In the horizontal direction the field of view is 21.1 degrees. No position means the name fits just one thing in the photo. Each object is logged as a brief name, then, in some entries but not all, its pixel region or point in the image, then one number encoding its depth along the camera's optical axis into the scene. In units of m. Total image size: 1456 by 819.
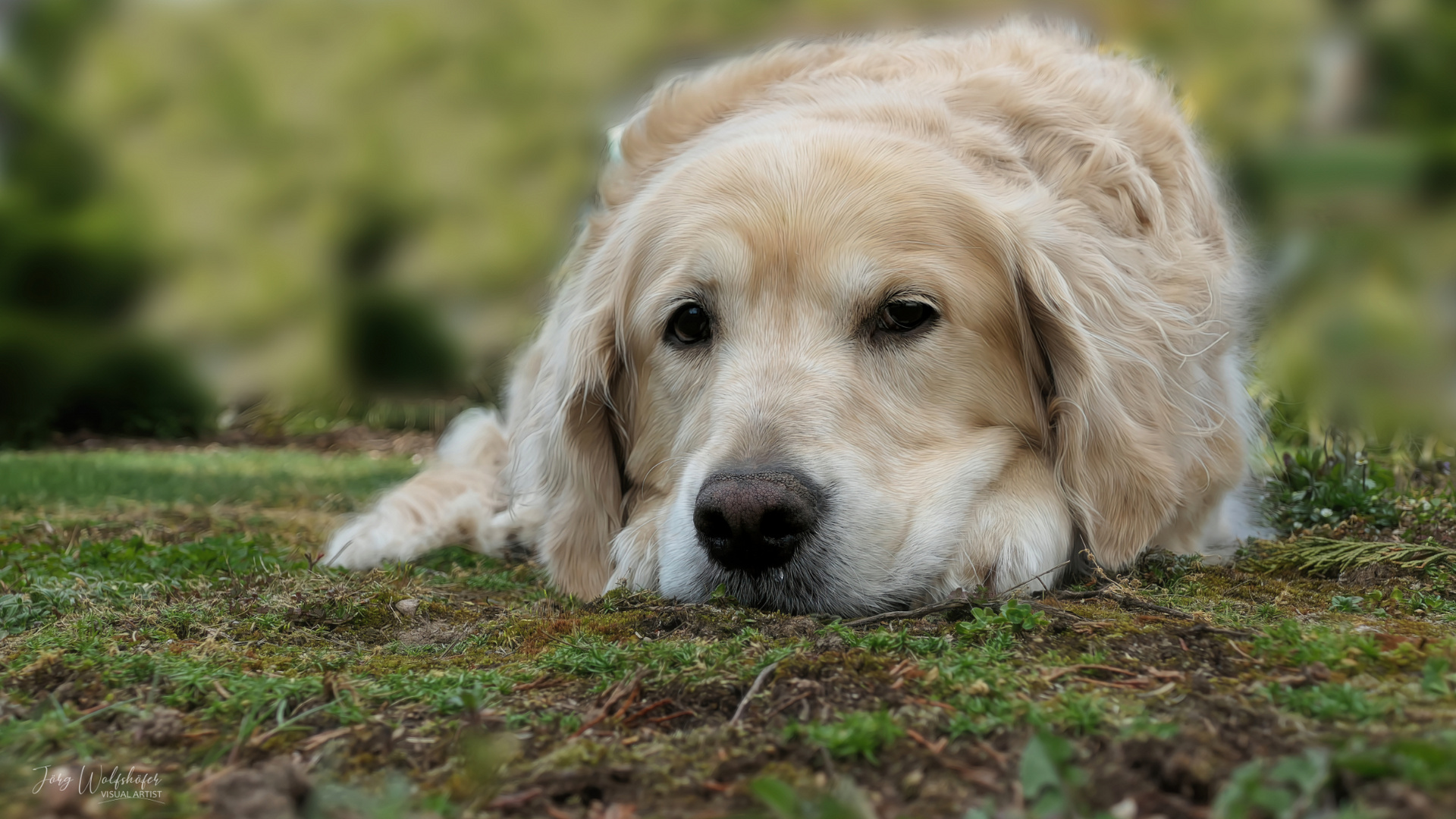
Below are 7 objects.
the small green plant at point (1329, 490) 1.51
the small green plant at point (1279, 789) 1.07
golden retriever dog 1.38
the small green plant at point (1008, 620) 1.31
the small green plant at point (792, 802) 1.09
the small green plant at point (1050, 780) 1.12
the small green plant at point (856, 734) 1.22
